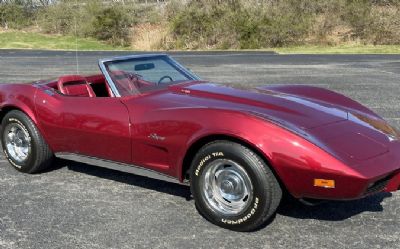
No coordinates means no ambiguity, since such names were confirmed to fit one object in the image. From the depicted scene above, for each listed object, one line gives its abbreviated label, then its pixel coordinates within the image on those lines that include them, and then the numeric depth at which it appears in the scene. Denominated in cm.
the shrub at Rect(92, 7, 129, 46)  3353
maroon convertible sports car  337
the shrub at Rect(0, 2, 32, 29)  4309
